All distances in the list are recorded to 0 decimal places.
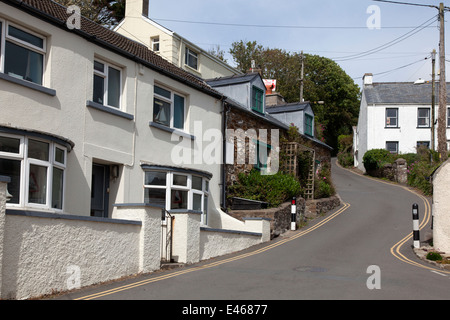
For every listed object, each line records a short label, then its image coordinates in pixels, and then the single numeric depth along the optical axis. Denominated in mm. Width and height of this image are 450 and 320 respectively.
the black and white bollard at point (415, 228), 16312
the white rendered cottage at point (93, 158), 9617
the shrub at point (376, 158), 43781
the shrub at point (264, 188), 21125
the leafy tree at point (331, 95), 63750
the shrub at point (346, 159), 57000
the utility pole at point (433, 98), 41553
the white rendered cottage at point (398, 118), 46375
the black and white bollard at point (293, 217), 20509
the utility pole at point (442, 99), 30156
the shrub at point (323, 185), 26828
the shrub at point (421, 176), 32191
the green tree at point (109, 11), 36469
